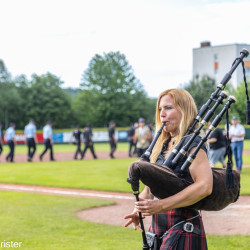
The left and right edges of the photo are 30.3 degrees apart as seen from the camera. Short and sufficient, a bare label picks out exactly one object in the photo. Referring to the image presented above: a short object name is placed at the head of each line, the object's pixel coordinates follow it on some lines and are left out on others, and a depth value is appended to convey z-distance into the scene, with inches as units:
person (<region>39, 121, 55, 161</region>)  946.1
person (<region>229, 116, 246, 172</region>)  633.6
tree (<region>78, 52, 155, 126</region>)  3289.9
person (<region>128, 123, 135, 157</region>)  1139.5
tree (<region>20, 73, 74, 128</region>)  3341.5
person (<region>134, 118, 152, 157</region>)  672.4
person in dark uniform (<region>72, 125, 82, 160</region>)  1046.4
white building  2674.5
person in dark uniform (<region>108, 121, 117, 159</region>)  1047.0
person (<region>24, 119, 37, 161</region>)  951.0
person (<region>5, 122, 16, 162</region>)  964.3
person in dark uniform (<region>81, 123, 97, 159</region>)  1016.2
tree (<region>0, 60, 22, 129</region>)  3142.2
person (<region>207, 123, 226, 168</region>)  611.9
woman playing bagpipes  117.6
